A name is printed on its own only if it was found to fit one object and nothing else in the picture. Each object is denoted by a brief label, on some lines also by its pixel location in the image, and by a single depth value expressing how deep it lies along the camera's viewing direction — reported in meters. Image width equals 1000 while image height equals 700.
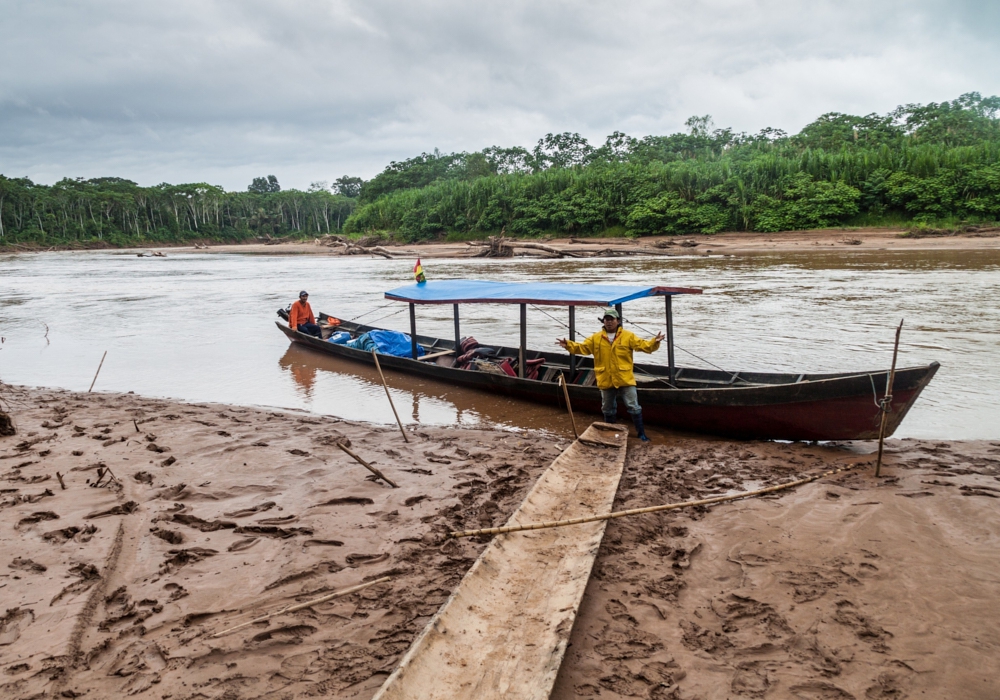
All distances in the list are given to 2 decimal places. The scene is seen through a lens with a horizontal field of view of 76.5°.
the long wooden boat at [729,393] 6.02
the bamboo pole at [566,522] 4.30
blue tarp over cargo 11.16
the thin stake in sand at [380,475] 5.40
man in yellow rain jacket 6.93
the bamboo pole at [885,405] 5.16
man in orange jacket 13.26
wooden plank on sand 2.89
